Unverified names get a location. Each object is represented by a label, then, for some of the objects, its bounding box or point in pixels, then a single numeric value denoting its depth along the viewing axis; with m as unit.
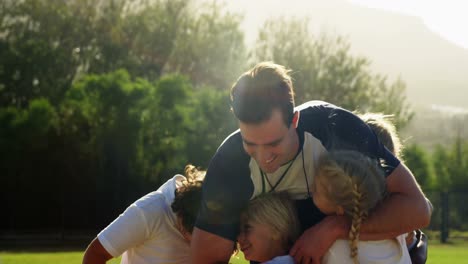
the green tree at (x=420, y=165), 38.53
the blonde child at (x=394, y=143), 5.50
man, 4.37
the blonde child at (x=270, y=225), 4.56
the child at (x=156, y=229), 4.95
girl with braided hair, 4.27
